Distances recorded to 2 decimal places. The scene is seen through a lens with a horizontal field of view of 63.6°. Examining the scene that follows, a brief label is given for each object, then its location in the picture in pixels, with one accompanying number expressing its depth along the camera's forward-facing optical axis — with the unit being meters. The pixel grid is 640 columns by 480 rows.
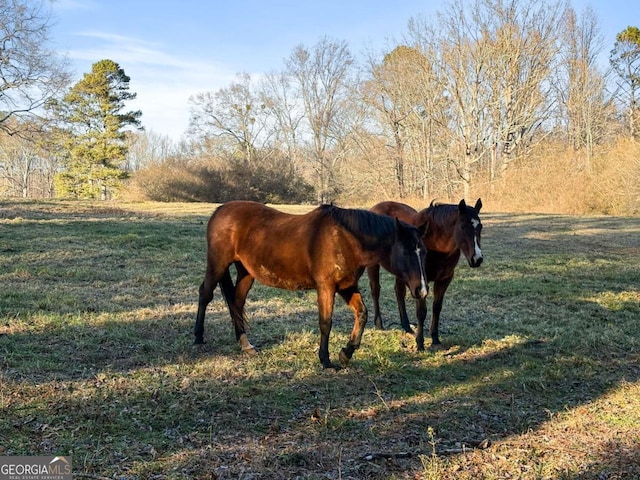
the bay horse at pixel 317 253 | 5.20
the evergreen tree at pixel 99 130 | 38.72
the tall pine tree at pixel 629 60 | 36.03
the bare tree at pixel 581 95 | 34.72
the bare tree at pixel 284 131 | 45.62
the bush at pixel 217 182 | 34.50
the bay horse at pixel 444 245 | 5.95
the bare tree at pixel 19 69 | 26.84
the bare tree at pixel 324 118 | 43.59
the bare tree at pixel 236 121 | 44.56
